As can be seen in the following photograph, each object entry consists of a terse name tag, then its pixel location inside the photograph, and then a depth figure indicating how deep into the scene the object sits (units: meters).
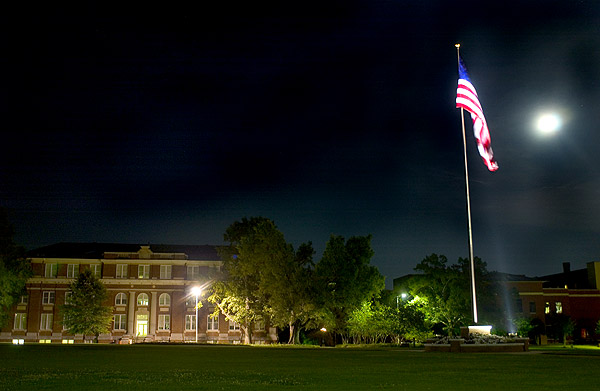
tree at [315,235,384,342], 57.75
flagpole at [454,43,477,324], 35.67
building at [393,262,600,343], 86.44
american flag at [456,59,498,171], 34.19
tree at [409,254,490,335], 54.94
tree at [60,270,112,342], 79.38
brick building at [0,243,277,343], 87.25
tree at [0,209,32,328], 58.15
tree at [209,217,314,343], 56.78
